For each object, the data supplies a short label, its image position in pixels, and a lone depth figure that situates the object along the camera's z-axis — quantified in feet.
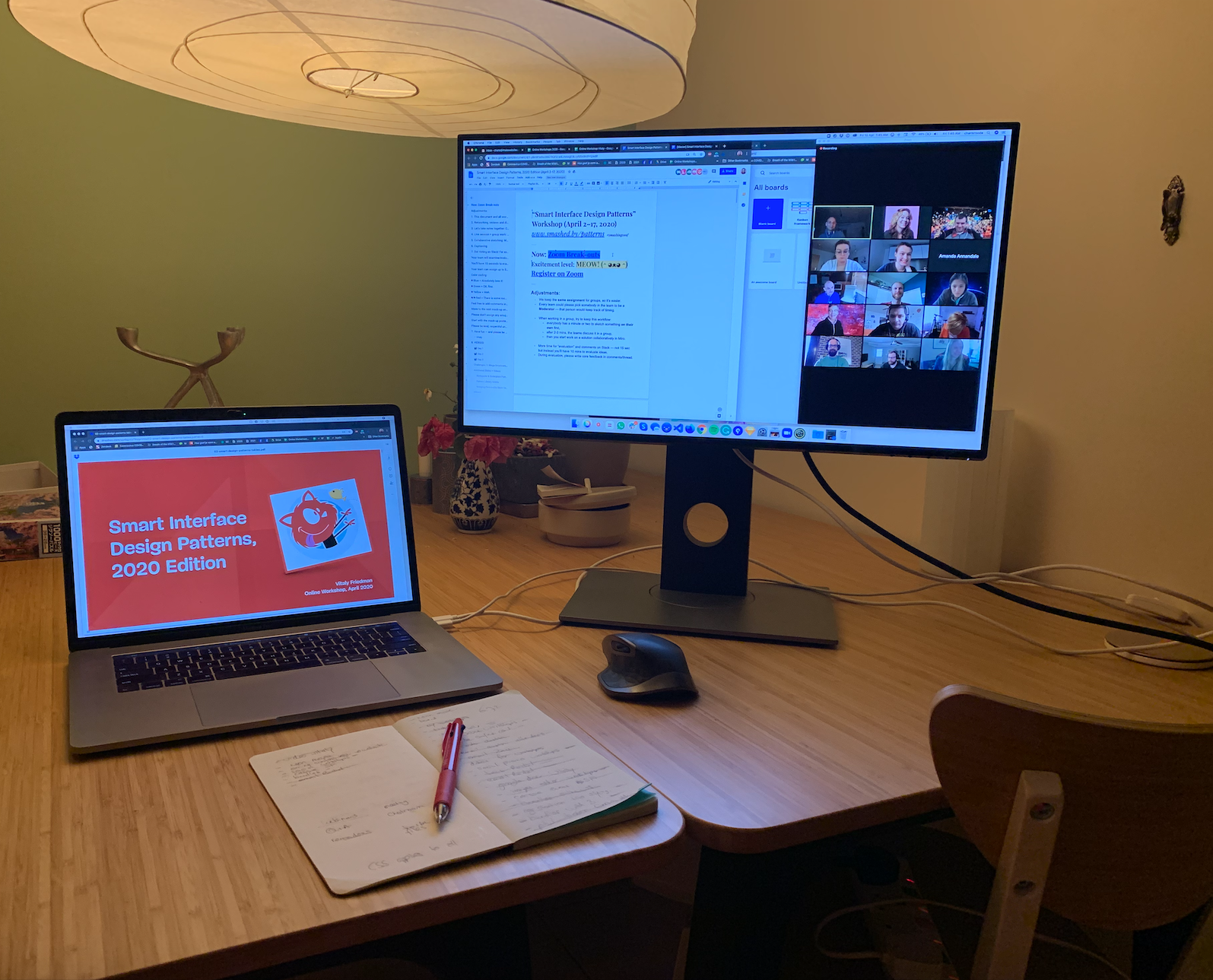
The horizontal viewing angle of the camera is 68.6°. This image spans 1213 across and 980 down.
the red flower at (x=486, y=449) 4.74
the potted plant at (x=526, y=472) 5.26
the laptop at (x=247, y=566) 2.68
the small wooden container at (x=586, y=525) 4.51
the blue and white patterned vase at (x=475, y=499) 4.81
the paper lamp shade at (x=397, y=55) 2.86
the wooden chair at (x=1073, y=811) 1.79
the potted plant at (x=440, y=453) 5.00
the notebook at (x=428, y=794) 1.88
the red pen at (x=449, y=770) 1.99
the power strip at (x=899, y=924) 3.07
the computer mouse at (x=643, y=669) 2.70
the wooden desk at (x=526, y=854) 1.67
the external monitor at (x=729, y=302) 3.16
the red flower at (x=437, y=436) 4.99
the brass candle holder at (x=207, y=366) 4.91
